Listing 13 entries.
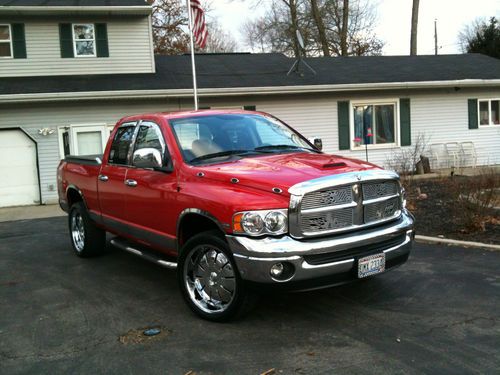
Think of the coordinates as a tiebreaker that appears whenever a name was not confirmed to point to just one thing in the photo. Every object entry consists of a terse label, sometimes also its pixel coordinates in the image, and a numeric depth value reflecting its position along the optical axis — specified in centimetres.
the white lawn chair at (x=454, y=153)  1746
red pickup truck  390
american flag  1436
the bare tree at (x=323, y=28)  3091
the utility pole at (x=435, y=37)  5184
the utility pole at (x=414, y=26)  2694
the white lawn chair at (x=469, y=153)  1781
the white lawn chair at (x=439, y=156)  1761
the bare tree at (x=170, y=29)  3209
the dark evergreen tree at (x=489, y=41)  3000
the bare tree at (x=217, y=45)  4412
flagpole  1305
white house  1428
